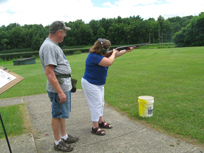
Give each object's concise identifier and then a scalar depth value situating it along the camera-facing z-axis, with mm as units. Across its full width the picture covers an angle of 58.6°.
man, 2764
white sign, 2760
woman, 3379
